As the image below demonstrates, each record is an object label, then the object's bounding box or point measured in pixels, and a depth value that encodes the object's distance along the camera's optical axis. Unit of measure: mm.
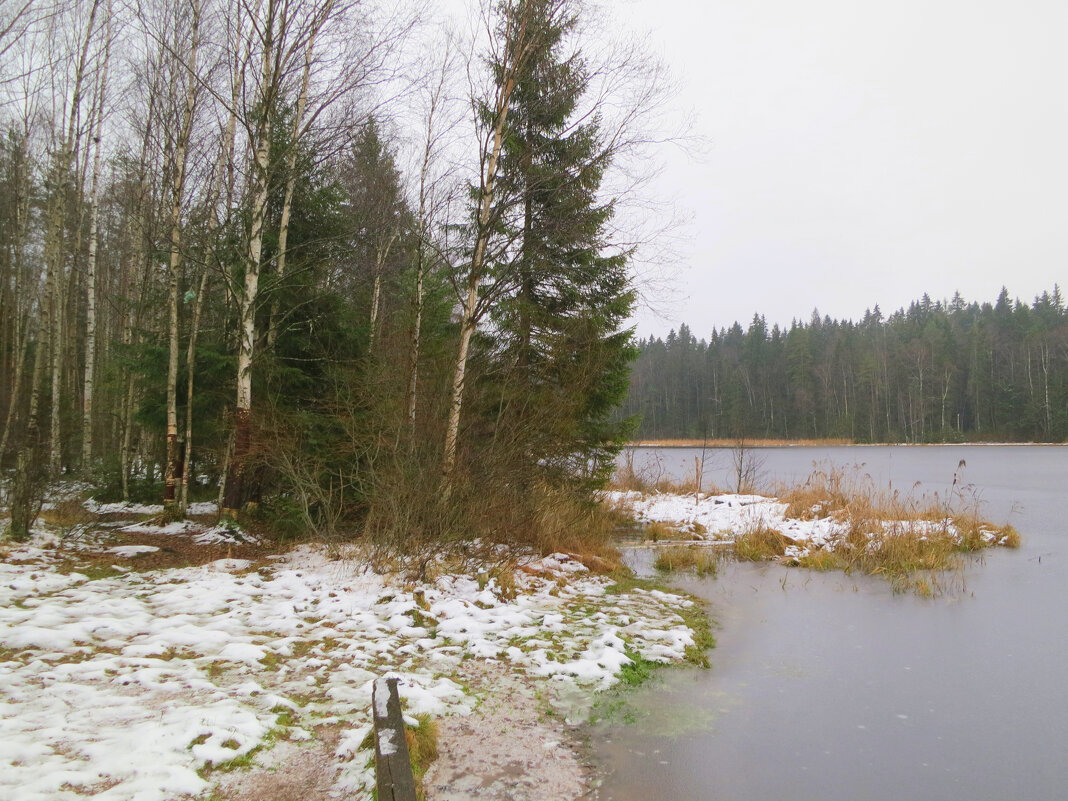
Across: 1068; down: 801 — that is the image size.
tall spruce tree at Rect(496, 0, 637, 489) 8977
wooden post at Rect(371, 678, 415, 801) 2644
